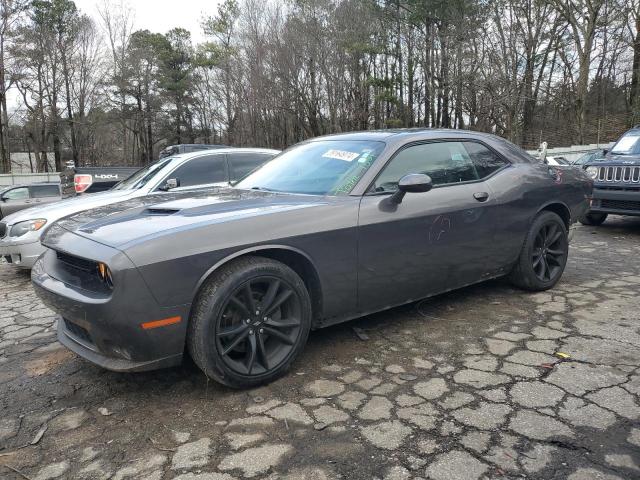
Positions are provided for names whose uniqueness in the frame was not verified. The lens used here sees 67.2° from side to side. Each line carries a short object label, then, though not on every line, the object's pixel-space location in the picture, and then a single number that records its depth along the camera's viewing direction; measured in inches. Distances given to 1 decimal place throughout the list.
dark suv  286.8
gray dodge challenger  98.3
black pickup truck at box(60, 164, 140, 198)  346.6
